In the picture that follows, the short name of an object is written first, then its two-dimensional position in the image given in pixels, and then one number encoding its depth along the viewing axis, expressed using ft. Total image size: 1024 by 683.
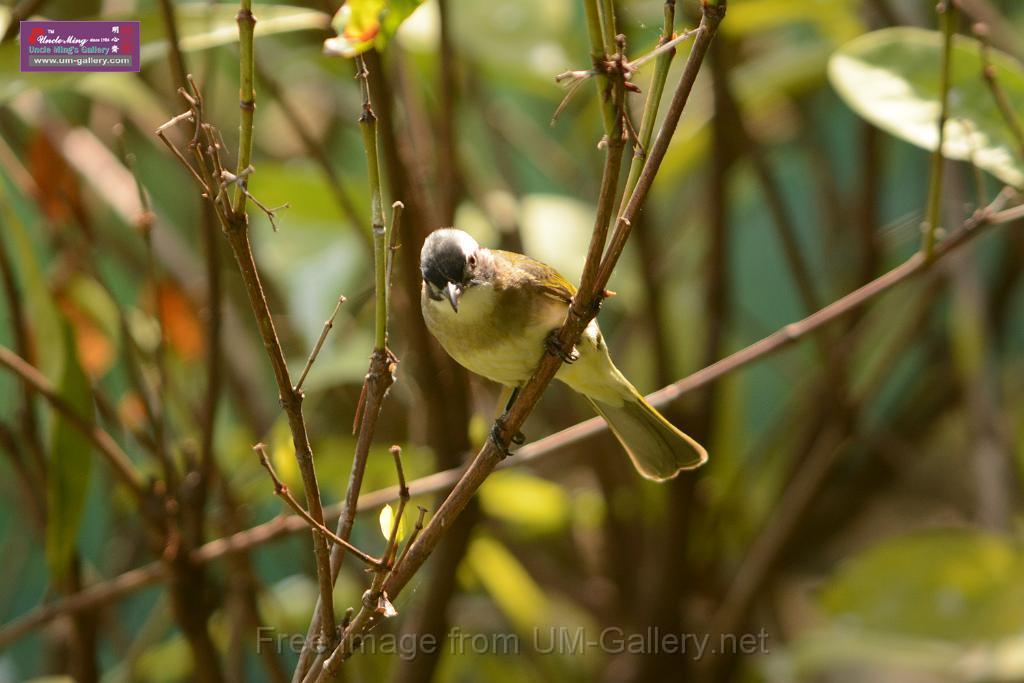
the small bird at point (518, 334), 21.15
